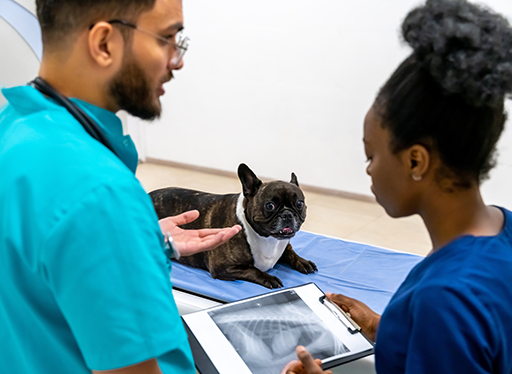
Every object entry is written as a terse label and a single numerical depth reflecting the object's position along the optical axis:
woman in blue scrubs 0.71
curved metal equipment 2.43
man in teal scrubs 0.65
